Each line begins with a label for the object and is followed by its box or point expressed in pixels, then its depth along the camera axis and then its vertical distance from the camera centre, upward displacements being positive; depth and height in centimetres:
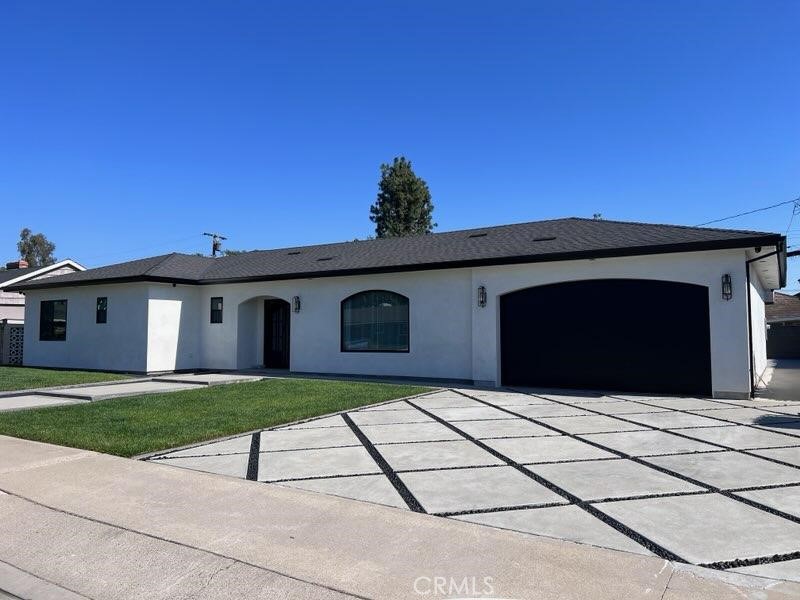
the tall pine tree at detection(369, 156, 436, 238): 4244 +992
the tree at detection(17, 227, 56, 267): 6238 +933
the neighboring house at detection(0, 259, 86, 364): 2663 +257
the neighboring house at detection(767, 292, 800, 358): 2730 -44
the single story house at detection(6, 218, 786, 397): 1087 +45
